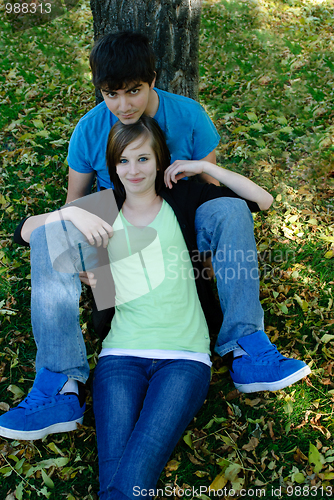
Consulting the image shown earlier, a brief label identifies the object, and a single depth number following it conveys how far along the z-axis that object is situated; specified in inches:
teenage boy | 86.7
